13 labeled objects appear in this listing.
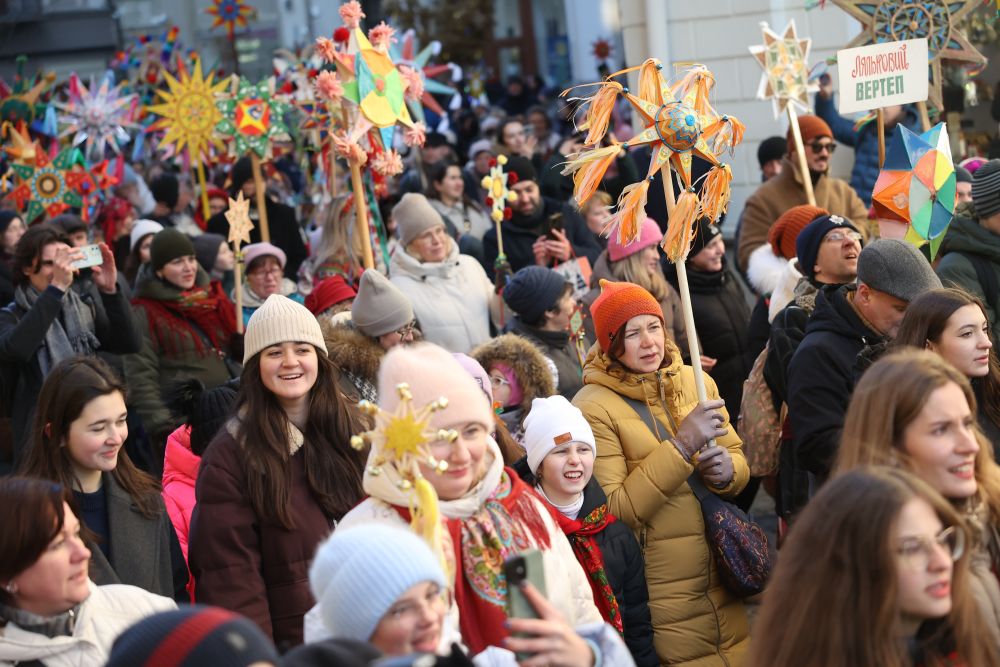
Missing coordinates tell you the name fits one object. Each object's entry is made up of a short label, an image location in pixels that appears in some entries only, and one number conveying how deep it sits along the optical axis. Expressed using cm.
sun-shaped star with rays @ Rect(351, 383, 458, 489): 678
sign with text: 1453
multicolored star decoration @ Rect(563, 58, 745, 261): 1078
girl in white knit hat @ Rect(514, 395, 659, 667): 955
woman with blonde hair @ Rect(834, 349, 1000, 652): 733
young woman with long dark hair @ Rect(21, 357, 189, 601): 921
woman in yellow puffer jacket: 994
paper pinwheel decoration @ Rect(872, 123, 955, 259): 1249
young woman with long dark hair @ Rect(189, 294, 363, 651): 873
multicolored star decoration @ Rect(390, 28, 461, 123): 1647
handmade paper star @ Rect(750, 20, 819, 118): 1736
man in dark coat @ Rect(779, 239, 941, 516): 1019
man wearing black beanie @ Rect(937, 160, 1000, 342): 1196
